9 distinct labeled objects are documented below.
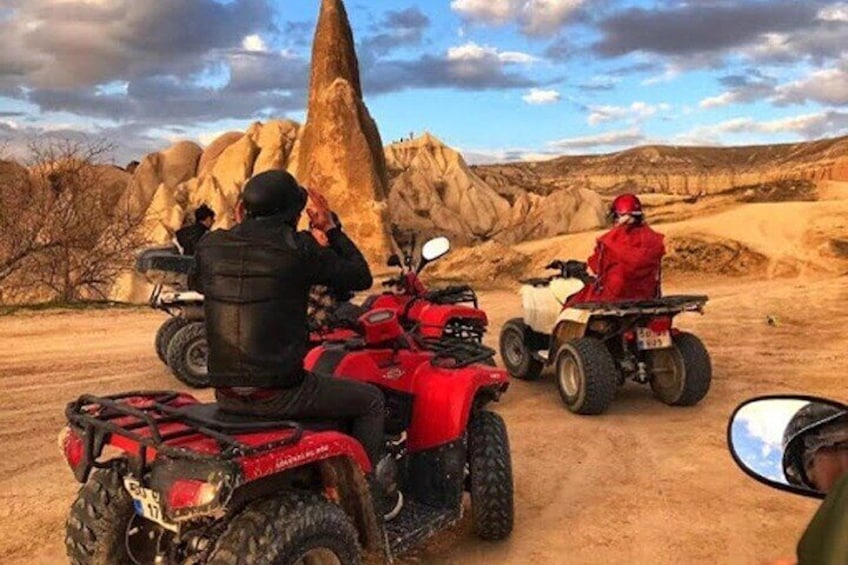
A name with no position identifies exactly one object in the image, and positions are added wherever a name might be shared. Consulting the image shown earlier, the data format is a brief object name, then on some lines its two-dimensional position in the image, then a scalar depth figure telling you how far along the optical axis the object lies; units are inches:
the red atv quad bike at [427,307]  316.5
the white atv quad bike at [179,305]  344.8
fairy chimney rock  1055.6
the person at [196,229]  370.3
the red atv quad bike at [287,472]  124.3
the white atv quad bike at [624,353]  297.4
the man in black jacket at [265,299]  139.1
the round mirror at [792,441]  52.4
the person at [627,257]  306.7
